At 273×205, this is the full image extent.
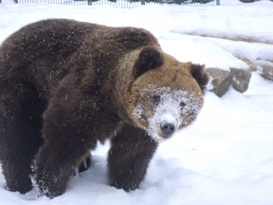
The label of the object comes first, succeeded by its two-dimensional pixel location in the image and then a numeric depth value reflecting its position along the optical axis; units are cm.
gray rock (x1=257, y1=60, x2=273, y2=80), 870
